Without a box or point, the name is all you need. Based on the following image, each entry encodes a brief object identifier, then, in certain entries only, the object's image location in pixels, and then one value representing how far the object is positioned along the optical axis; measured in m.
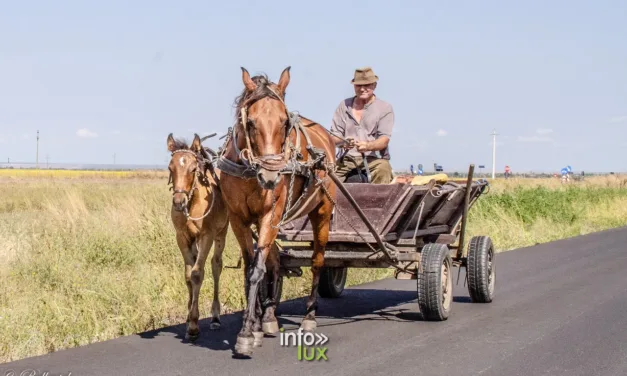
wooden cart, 18.61
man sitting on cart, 21.36
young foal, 16.77
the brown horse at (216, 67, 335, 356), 15.24
